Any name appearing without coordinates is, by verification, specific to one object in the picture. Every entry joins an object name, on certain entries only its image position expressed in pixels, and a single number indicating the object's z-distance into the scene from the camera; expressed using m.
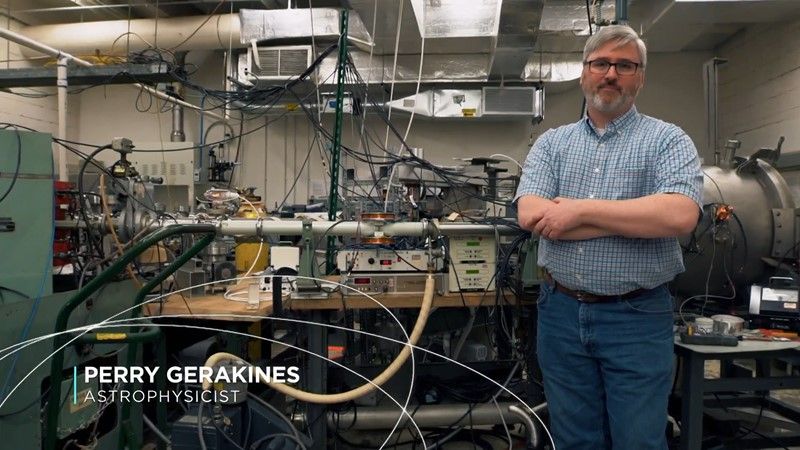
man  1.25
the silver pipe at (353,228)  1.98
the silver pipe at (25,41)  2.90
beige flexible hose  1.42
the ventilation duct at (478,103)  4.46
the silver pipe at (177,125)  5.14
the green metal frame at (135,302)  1.30
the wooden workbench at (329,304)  1.89
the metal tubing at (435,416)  2.16
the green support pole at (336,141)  2.37
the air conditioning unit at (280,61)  4.08
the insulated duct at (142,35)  4.27
